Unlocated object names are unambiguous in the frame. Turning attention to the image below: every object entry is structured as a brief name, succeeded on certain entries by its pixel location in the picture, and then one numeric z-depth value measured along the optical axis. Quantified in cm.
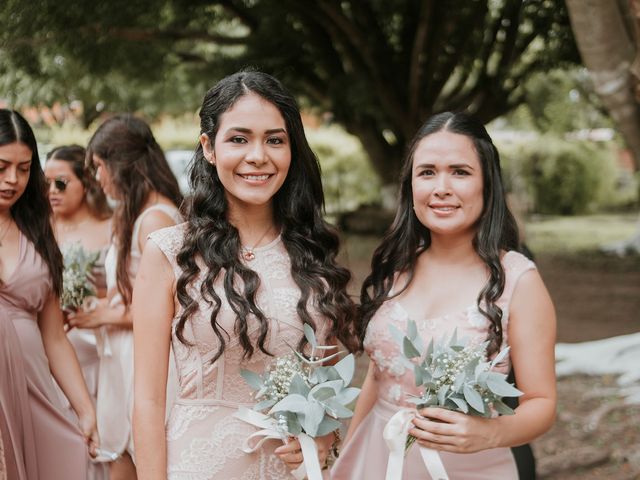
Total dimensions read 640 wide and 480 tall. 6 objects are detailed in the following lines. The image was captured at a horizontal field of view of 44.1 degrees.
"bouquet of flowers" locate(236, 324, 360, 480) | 235
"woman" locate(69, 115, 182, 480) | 425
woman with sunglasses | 504
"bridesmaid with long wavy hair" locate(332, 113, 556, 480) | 270
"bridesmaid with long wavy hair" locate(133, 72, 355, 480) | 257
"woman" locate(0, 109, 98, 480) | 331
